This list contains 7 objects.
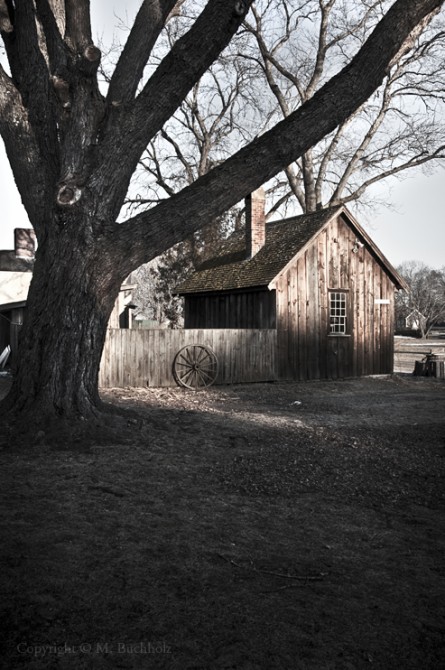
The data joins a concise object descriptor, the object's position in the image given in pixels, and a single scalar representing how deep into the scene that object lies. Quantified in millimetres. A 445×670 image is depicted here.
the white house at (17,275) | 23266
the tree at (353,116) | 28516
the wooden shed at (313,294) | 18906
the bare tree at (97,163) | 7457
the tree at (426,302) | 73375
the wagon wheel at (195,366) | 16688
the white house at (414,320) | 70988
